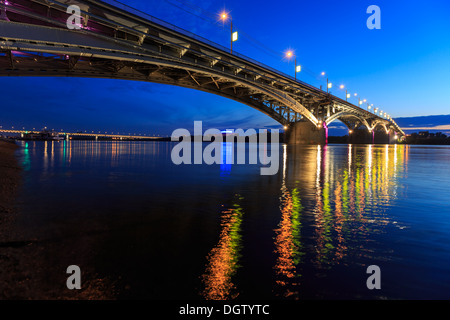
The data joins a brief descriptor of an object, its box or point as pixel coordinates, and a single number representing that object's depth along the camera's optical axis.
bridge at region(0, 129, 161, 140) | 171.00
